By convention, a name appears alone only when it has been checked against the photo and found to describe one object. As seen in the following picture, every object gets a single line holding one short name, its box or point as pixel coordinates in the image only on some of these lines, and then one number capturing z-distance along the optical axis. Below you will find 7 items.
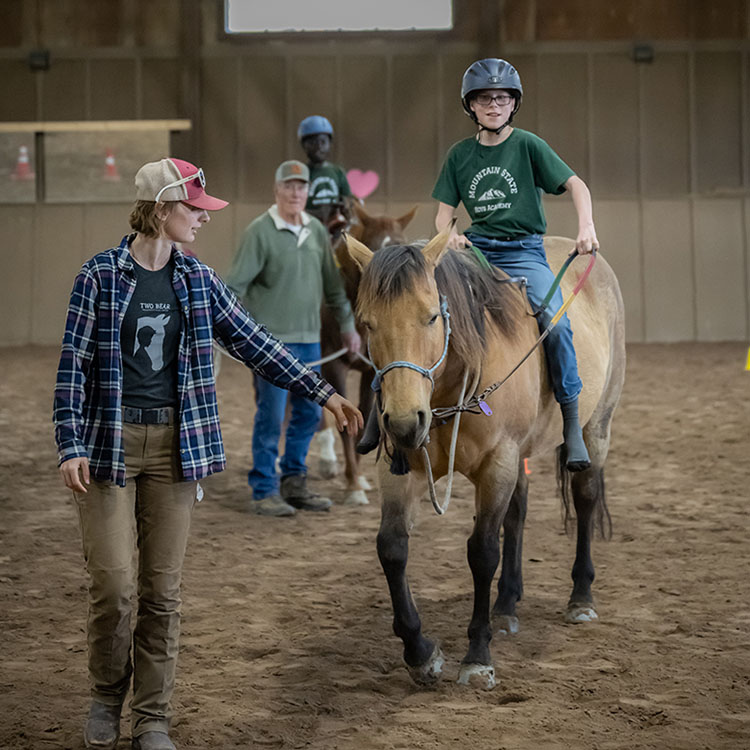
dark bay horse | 13.15
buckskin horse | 6.49
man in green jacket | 12.35
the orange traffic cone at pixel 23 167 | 32.28
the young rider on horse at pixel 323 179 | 15.31
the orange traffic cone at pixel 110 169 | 32.47
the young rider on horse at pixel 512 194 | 8.08
